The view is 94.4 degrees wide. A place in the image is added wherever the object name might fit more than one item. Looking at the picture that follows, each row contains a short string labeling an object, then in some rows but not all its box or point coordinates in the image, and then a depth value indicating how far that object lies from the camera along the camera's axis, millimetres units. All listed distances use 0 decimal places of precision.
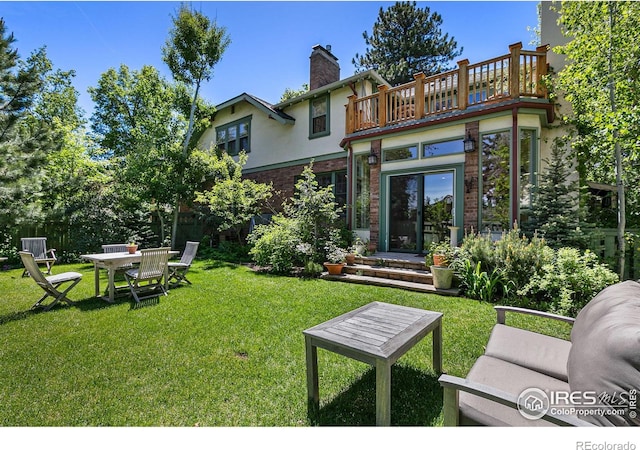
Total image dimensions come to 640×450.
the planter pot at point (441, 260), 6016
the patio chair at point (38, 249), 8375
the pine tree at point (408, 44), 17625
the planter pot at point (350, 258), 7598
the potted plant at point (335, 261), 7258
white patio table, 5211
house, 6656
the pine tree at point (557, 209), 5809
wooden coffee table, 1920
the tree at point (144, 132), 11133
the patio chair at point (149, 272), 5254
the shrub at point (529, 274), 4398
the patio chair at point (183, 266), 6438
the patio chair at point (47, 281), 4664
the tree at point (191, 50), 11422
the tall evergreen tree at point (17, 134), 6650
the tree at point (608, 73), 4727
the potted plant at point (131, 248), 6062
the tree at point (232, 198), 10914
